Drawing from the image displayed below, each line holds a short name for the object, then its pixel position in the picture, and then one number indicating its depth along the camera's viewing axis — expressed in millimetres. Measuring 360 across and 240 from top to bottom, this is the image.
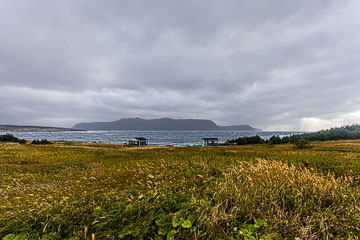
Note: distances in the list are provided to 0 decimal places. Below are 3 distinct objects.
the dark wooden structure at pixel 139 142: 75150
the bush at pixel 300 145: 32247
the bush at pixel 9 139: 60575
